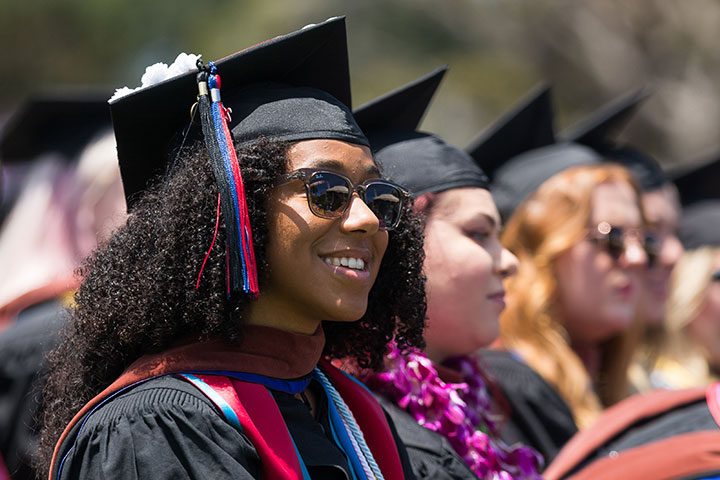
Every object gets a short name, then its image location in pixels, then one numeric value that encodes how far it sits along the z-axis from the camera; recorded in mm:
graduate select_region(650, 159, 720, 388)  10578
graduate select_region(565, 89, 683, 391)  9695
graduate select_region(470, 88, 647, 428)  8281
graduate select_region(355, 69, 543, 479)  5805
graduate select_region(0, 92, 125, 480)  6711
